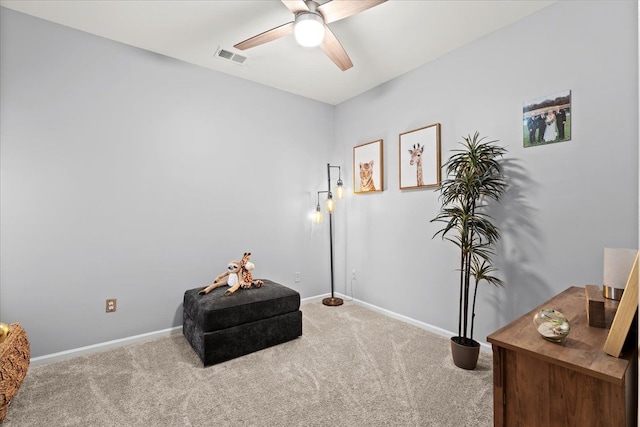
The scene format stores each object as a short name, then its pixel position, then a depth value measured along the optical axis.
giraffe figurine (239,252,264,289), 2.90
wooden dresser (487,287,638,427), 0.99
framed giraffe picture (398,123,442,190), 2.98
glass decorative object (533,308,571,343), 1.15
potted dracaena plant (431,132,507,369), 2.24
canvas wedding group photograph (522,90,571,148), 2.15
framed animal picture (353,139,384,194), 3.58
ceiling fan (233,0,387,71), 1.88
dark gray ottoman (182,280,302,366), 2.38
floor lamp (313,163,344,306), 3.73
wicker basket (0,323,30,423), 1.66
